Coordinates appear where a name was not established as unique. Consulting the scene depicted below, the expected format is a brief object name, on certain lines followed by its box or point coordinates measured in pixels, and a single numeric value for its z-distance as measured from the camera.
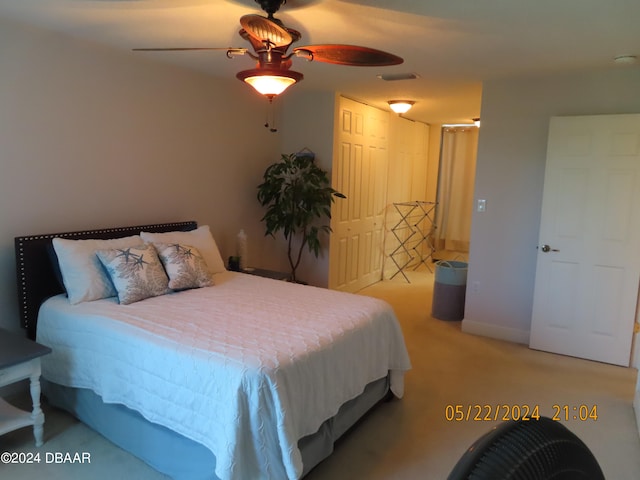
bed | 1.78
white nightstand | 2.09
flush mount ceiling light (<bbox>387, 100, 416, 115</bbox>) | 4.69
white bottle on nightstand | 4.11
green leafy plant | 4.25
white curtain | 6.75
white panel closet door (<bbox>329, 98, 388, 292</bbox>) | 4.73
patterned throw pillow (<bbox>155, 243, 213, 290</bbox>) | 2.88
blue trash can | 4.34
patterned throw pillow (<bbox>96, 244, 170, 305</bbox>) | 2.62
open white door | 3.27
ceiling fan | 1.88
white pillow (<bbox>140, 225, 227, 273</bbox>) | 3.16
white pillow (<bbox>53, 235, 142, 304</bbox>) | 2.59
